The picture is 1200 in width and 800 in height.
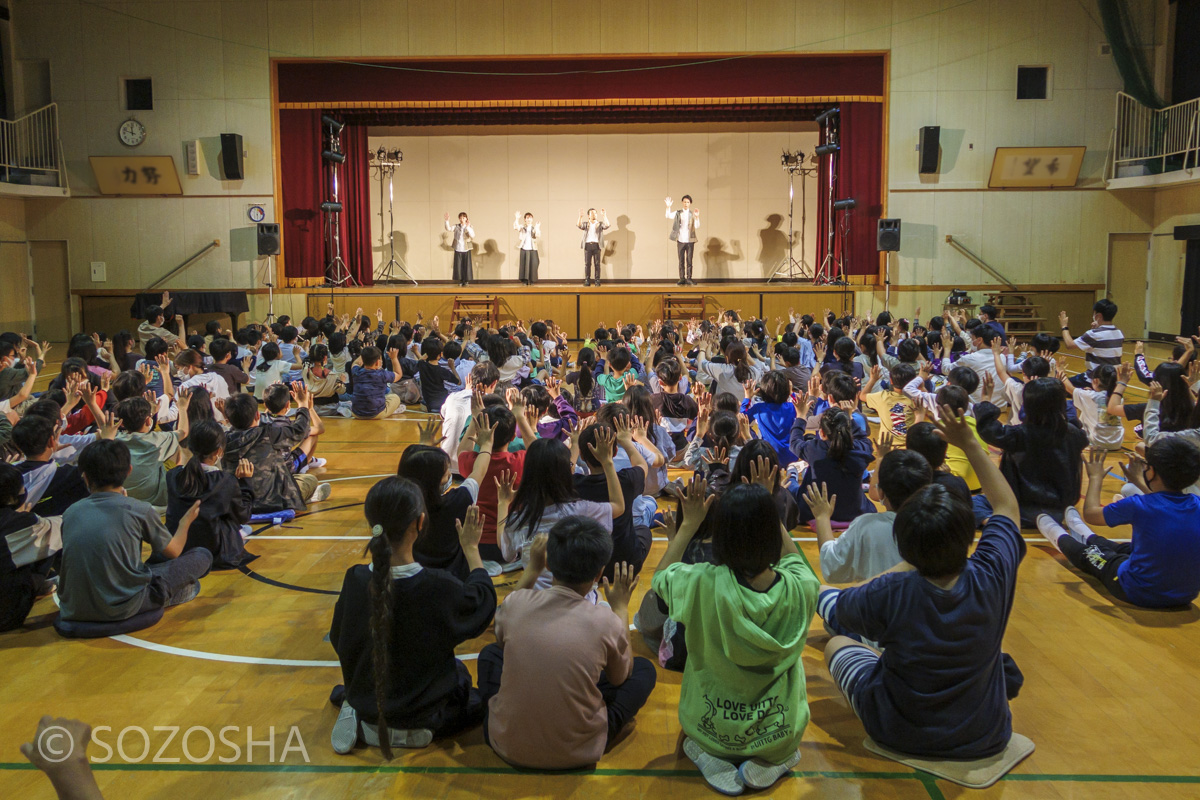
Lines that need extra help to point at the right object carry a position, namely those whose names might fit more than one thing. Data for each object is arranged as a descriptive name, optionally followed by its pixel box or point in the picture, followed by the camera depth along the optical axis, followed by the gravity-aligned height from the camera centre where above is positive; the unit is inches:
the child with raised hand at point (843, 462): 175.6 -30.8
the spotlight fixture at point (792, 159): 639.1 +93.6
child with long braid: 106.1 -36.5
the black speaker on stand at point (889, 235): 542.3 +35.4
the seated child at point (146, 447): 187.6 -31.4
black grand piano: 539.5 -3.7
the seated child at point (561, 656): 100.3 -37.7
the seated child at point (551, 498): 137.9 -29.5
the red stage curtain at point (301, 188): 569.9 +65.0
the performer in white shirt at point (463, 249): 624.1 +31.3
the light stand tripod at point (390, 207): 662.5 +61.9
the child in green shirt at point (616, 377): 255.4 -21.6
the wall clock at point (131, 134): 563.8 +95.1
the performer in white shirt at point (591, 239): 614.9 +37.5
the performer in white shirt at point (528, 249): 632.4 +31.7
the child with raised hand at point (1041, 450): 184.2 -29.5
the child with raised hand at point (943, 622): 98.1 -33.9
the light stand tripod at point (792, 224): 653.9 +51.6
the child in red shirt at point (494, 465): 164.2 -29.2
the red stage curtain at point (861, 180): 563.8 +70.1
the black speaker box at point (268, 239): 547.8 +32.8
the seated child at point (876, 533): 124.0 -31.1
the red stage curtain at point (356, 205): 619.5 +59.9
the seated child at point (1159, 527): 145.2 -35.4
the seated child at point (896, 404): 233.6 -27.2
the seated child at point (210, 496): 167.0 -35.1
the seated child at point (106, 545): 141.3 -37.1
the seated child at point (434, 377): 321.1 -27.2
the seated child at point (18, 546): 143.5 -38.0
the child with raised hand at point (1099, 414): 246.2 -30.3
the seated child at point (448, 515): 143.9 -32.9
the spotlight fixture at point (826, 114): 568.7 +109.7
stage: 553.0 -2.5
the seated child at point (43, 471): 158.4 -29.2
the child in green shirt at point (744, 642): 98.6 -35.7
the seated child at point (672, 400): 240.2 -25.8
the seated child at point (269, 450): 195.9 -33.0
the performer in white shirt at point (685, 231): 610.5 +42.4
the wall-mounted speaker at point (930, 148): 549.6 +86.1
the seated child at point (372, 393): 339.3 -34.2
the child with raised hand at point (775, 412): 214.7 -26.1
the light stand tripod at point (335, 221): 579.9 +47.2
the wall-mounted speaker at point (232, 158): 555.5 +80.7
